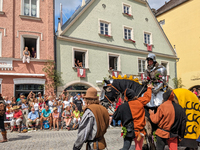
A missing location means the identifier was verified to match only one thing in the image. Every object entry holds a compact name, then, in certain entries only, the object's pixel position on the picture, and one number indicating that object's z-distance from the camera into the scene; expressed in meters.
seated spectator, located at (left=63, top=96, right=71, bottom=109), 12.47
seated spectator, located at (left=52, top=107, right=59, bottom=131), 11.09
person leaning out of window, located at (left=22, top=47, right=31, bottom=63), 14.13
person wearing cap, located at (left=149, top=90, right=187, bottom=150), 4.15
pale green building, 16.30
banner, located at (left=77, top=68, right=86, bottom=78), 16.28
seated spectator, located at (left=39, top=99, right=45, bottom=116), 11.52
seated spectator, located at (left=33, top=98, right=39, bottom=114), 11.36
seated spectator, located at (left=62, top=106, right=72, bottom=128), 11.38
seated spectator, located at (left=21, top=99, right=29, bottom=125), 11.00
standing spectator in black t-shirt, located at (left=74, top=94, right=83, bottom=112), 12.67
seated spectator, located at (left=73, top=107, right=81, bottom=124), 11.47
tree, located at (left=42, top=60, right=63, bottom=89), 14.82
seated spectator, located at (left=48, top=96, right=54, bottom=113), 11.78
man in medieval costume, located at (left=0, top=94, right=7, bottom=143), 7.76
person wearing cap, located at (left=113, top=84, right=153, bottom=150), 4.02
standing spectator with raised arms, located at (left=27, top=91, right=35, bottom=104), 12.44
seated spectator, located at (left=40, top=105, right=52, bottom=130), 11.07
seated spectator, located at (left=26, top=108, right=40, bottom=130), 10.79
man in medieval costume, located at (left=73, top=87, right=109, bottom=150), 3.33
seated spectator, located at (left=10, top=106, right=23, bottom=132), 10.23
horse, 5.00
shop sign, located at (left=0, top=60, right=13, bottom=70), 13.58
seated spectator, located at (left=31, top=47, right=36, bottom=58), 14.99
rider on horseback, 5.28
